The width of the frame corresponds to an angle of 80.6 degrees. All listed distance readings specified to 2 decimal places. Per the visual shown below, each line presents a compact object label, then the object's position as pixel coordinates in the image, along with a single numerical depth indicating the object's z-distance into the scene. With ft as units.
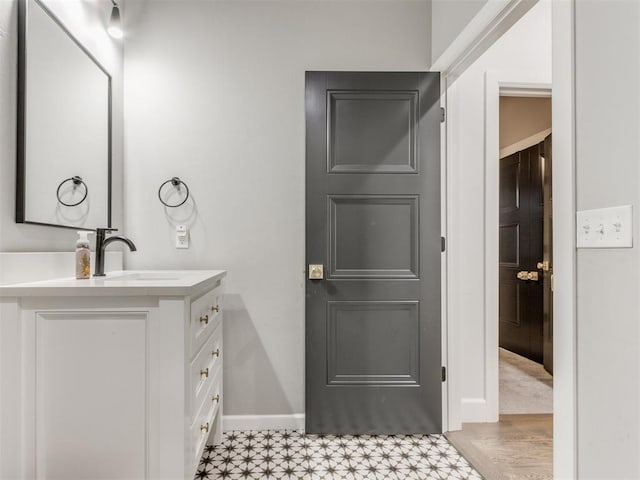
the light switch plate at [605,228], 3.24
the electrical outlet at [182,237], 7.28
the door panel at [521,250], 11.69
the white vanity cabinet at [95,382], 4.11
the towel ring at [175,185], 7.23
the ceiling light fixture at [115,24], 6.38
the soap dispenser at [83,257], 5.41
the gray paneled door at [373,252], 7.02
